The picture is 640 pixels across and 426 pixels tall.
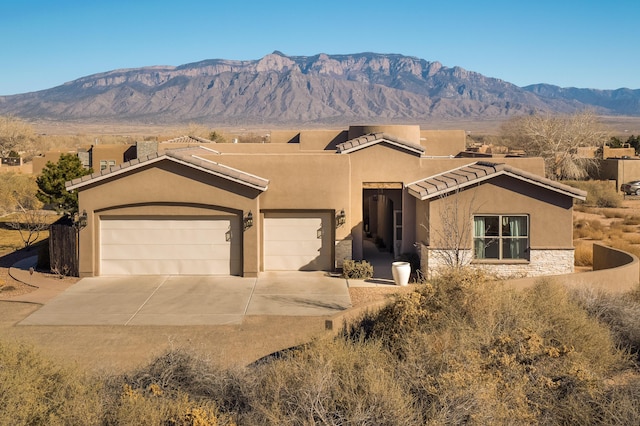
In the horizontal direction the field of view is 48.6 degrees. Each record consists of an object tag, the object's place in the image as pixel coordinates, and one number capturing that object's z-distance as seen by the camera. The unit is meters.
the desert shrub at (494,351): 8.87
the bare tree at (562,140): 53.75
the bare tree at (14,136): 79.44
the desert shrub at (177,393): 8.30
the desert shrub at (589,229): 30.55
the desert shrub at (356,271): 21.66
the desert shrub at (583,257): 23.62
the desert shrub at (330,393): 8.40
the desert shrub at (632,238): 29.17
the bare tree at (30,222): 28.03
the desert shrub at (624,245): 24.29
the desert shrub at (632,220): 35.62
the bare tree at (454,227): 20.66
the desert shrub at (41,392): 8.26
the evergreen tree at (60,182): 31.11
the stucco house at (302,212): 21.11
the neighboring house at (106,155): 45.41
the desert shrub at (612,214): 38.38
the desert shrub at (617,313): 13.03
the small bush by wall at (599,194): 43.38
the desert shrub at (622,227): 33.06
